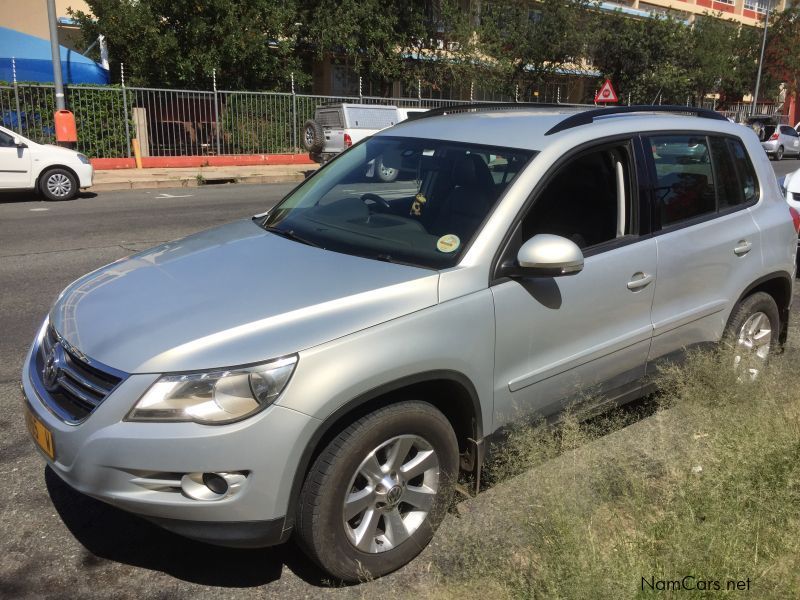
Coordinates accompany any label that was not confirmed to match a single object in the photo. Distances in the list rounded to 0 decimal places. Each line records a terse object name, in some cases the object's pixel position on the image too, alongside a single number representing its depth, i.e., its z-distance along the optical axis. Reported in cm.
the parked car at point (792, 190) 891
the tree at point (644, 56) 3494
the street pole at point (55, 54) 1603
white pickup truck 1758
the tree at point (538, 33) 3198
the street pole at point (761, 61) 3928
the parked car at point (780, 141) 3041
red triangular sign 2231
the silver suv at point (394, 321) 250
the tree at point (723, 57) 3831
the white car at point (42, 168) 1292
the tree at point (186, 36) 2084
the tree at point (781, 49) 4344
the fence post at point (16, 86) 1742
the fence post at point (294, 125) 2219
